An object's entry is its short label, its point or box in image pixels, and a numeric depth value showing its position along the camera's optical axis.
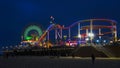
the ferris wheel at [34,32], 167.21
